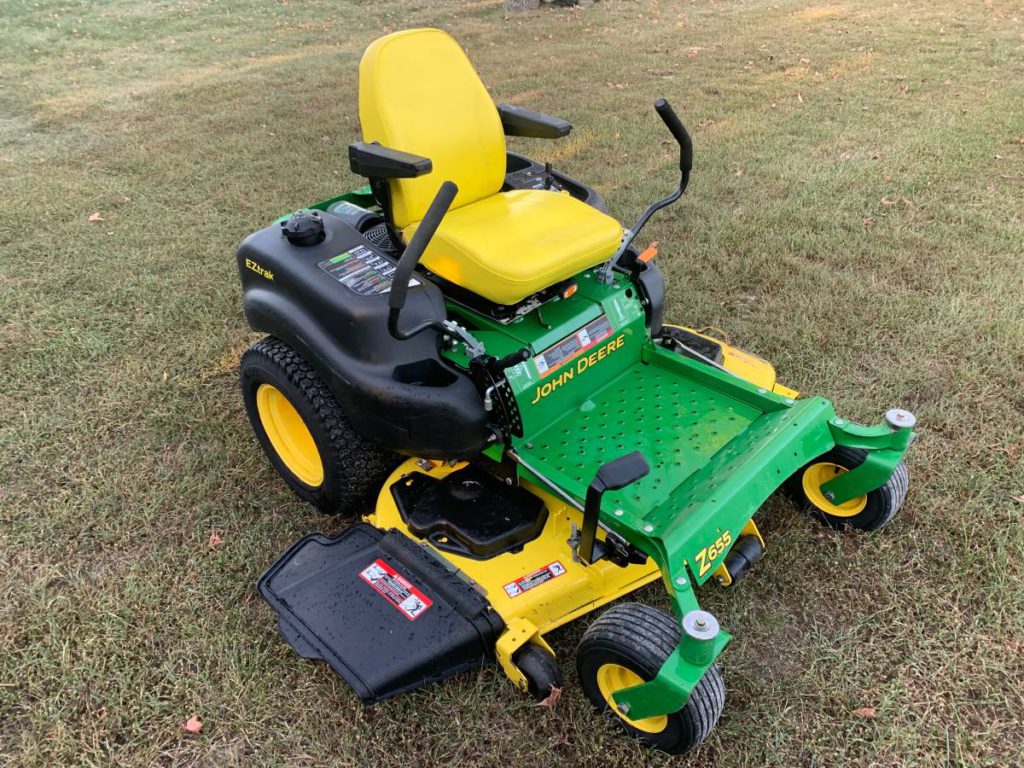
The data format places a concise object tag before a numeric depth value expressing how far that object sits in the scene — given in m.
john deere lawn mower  2.07
